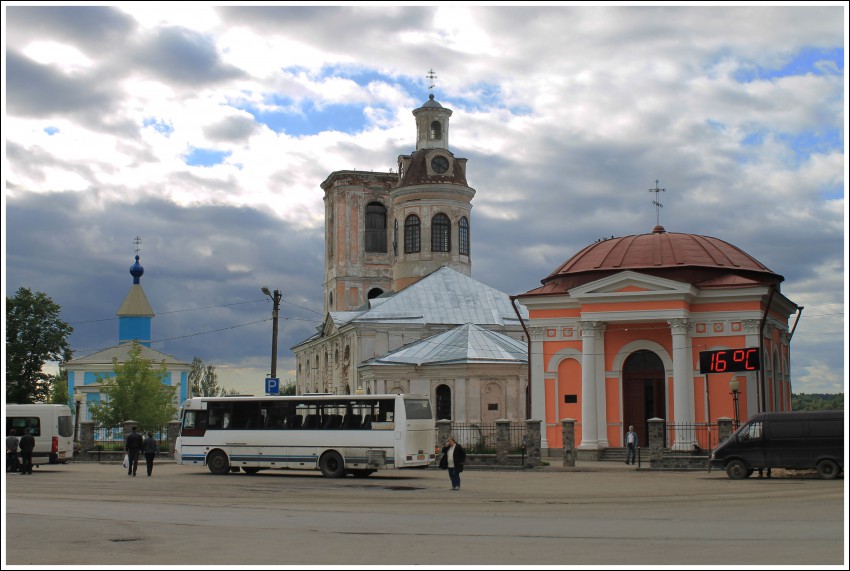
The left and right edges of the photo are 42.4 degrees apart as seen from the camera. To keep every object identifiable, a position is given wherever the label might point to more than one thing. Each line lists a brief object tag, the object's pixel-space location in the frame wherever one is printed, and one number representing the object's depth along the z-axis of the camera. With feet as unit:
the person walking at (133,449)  104.63
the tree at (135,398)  211.61
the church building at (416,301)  170.71
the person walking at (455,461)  84.28
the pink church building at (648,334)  127.75
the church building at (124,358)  266.98
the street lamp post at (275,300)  140.97
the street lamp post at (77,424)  172.96
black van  87.66
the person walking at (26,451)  107.45
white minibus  120.16
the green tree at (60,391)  254.59
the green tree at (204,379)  427.74
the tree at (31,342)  224.12
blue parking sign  131.64
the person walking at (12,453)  111.96
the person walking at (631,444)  117.50
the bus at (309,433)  100.83
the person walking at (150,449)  105.29
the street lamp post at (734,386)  113.39
